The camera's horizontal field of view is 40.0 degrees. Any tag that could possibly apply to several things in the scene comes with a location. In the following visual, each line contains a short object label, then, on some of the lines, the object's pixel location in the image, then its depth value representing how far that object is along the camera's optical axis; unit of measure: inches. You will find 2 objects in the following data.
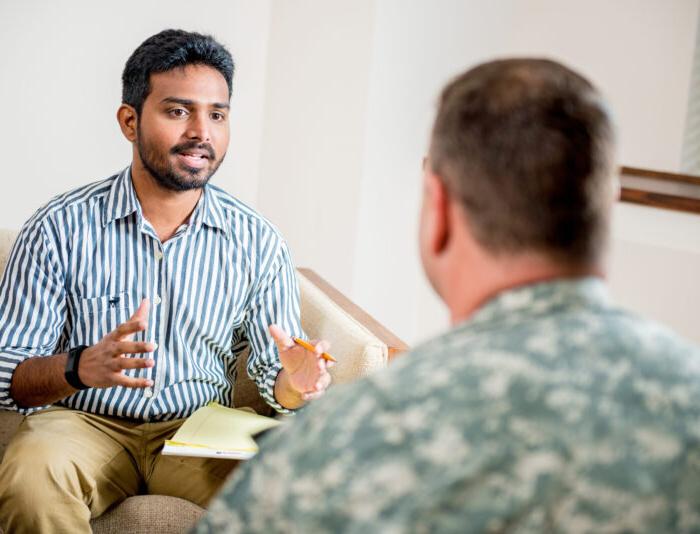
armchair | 69.2
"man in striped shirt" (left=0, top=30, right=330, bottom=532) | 70.6
